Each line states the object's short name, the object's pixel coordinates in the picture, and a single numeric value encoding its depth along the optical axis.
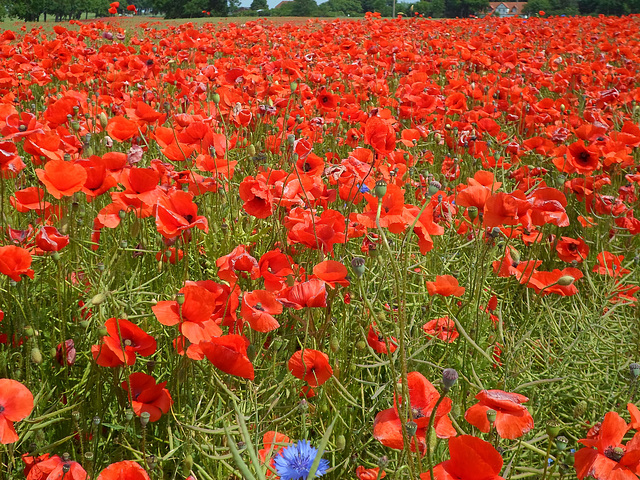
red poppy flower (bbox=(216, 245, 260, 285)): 1.42
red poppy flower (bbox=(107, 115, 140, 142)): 2.13
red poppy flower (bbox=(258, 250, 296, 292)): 1.45
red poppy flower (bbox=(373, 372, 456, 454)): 1.03
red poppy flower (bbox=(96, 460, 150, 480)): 0.94
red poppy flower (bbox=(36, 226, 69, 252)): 1.47
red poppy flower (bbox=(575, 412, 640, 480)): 0.92
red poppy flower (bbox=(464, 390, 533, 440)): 0.99
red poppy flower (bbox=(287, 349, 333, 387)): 1.26
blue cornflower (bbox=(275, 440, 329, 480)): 1.03
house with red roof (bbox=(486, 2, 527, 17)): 54.12
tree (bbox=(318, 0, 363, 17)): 42.66
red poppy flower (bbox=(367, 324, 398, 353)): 1.62
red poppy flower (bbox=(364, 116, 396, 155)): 2.01
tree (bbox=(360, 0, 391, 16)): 39.39
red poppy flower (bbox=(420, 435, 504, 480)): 0.85
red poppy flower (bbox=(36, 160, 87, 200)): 1.50
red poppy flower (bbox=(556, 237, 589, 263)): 2.33
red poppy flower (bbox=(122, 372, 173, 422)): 1.30
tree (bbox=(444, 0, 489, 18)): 34.09
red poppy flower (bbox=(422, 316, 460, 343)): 1.75
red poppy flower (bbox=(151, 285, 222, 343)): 1.21
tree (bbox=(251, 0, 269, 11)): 48.84
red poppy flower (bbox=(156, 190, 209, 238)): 1.43
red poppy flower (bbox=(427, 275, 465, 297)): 1.57
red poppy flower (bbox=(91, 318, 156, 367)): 1.23
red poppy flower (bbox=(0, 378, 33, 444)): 1.00
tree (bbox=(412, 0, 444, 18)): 34.53
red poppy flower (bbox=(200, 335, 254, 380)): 1.13
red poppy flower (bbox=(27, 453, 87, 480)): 1.07
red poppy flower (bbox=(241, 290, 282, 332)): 1.26
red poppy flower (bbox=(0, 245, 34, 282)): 1.35
